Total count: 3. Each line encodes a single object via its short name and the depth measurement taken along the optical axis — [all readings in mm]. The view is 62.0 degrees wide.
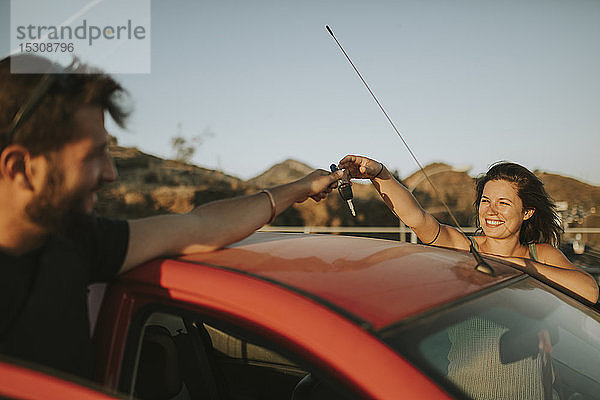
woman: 2586
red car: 1003
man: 1146
